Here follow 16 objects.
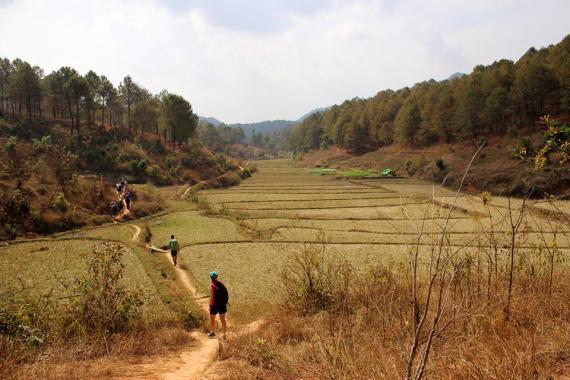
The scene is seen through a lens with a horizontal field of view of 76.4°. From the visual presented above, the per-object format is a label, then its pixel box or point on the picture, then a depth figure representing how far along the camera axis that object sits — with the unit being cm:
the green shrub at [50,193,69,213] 2397
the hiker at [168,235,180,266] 1684
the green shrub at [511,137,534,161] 4016
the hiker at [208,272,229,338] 1027
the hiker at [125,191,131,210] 2791
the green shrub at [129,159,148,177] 4592
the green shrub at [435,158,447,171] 5306
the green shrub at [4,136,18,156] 2988
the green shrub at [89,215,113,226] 2483
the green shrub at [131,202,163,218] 2778
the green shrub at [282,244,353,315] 1029
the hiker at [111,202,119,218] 2670
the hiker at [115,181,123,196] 3059
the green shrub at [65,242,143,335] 848
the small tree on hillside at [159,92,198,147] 6216
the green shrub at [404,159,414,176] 6208
